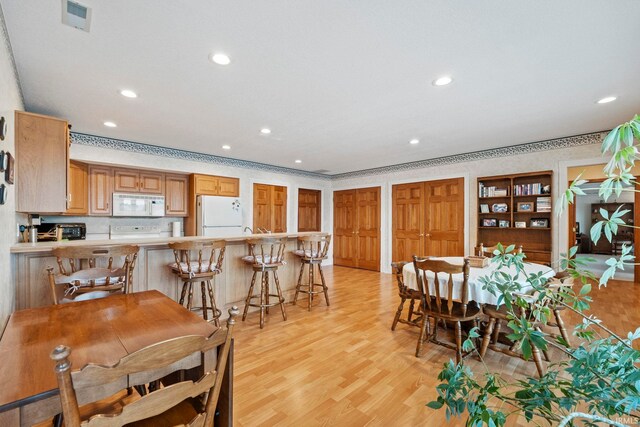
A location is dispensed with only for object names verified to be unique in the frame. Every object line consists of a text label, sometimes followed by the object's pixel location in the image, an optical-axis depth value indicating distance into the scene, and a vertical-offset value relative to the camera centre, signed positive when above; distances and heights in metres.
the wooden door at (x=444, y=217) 5.23 -0.03
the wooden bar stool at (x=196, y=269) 2.66 -0.53
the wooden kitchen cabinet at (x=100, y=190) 4.29 +0.37
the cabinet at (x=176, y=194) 5.04 +0.36
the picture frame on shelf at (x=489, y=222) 4.89 -0.10
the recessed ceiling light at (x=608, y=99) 2.80 +1.16
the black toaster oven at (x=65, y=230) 3.85 -0.23
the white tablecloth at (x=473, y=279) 2.33 -0.56
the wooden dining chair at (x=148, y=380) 0.72 -0.51
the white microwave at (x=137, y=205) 4.46 +0.16
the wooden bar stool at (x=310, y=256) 3.71 -0.56
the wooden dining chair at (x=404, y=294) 2.86 -0.80
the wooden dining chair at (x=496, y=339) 2.20 -1.06
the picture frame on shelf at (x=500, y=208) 4.80 +0.14
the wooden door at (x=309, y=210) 7.03 +0.13
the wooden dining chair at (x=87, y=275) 1.83 -0.41
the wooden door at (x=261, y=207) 5.99 +0.17
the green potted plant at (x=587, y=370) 0.69 -0.39
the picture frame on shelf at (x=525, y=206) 4.57 +0.16
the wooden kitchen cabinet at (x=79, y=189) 4.04 +0.36
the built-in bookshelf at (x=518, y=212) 4.46 +0.07
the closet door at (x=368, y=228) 6.55 -0.30
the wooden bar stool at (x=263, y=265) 3.29 -0.59
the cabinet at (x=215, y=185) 5.14 +0.55
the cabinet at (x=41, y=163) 2.32 +0.43
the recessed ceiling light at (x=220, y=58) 2.12 +1.18
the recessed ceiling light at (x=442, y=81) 2.41 +1.16
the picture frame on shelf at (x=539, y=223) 4.47 -0.11
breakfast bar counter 2.15 -0.55
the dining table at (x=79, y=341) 0.82 -0.51
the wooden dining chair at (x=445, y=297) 2.31 -0.69
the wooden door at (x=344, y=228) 7.05 -0.31
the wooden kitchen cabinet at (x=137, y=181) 4.51 +0.54
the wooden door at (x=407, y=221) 5.82 -0.11
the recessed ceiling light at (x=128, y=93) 2.71 +1.16
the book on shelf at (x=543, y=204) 4.40 +0.19
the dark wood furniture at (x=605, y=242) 7.78 -0.62
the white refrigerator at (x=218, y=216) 4.96 -0.02
